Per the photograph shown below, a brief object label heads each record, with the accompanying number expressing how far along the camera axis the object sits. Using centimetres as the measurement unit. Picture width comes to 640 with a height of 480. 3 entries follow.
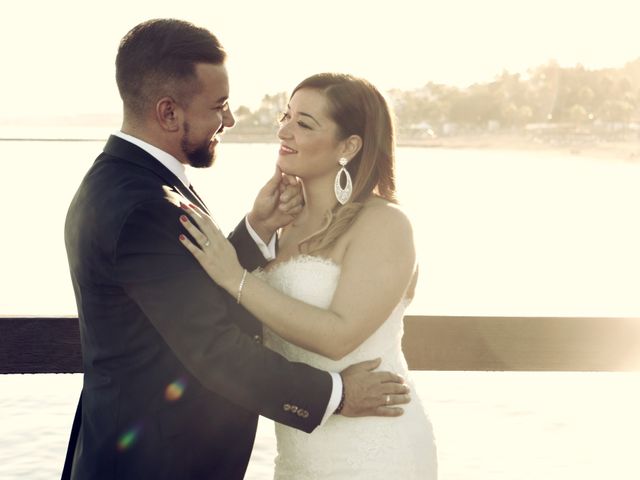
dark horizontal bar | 332
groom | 269
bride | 307
